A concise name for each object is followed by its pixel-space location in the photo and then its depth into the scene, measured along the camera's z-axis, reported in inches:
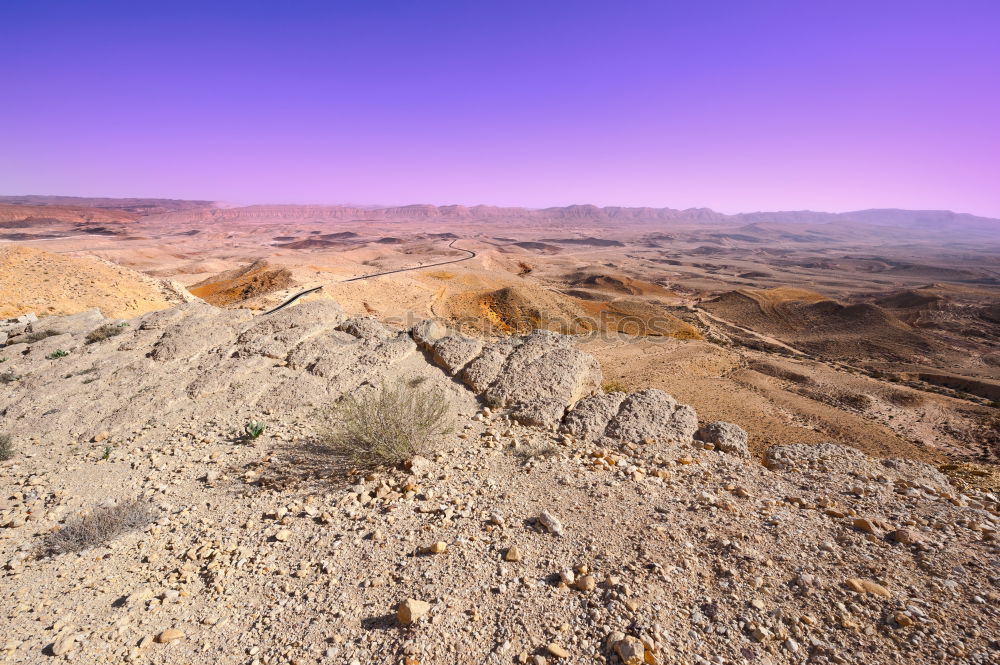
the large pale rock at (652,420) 230.4
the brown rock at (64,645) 106.7
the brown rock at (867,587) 126.4
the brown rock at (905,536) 148.4
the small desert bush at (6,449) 196.9
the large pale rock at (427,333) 314.5
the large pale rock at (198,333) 297.1
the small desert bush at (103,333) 339.6
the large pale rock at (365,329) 326.6
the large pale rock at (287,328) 300.0
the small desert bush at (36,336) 365.7
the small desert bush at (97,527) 142.9
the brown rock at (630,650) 104.8
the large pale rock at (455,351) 290.8
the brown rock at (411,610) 115.6
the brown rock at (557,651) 107.3
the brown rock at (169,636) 111.7
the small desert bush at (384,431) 191.3
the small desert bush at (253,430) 215.5
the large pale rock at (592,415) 233.6
